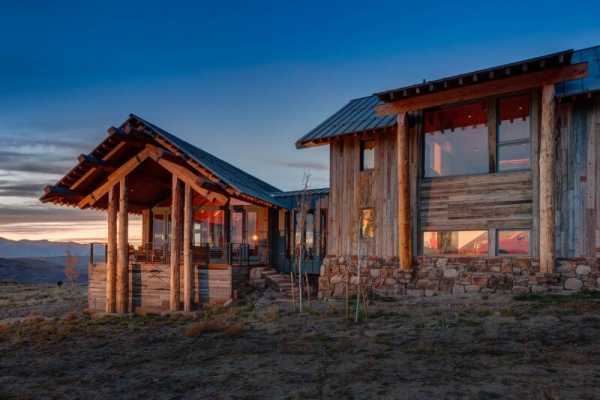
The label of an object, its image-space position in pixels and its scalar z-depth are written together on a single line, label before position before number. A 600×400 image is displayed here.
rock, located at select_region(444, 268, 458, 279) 14.43
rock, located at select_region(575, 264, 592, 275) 12.46
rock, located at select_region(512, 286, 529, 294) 13.12
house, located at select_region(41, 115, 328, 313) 16.45
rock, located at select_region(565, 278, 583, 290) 12.48
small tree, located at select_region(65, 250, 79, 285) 40.34
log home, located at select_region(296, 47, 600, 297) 12.75
